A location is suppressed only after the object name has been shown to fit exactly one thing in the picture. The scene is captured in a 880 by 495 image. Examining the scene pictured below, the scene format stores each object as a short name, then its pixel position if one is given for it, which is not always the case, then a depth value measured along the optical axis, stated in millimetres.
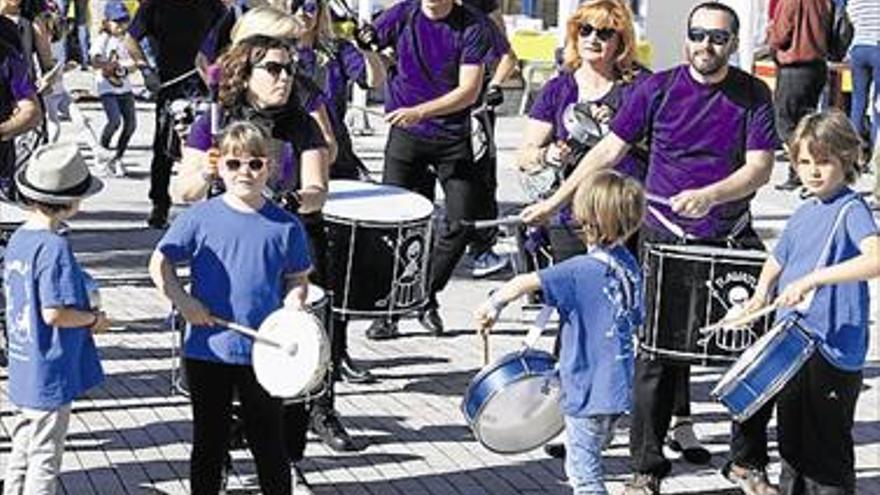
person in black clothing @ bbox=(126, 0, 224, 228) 22018
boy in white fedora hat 9981
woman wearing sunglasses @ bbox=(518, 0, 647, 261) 13139
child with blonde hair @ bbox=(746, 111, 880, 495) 10401
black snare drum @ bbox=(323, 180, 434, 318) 13327
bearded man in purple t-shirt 11791
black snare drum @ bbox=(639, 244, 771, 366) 11335
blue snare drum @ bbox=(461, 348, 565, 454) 9843
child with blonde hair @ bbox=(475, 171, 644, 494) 9966
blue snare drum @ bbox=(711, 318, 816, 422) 10227
